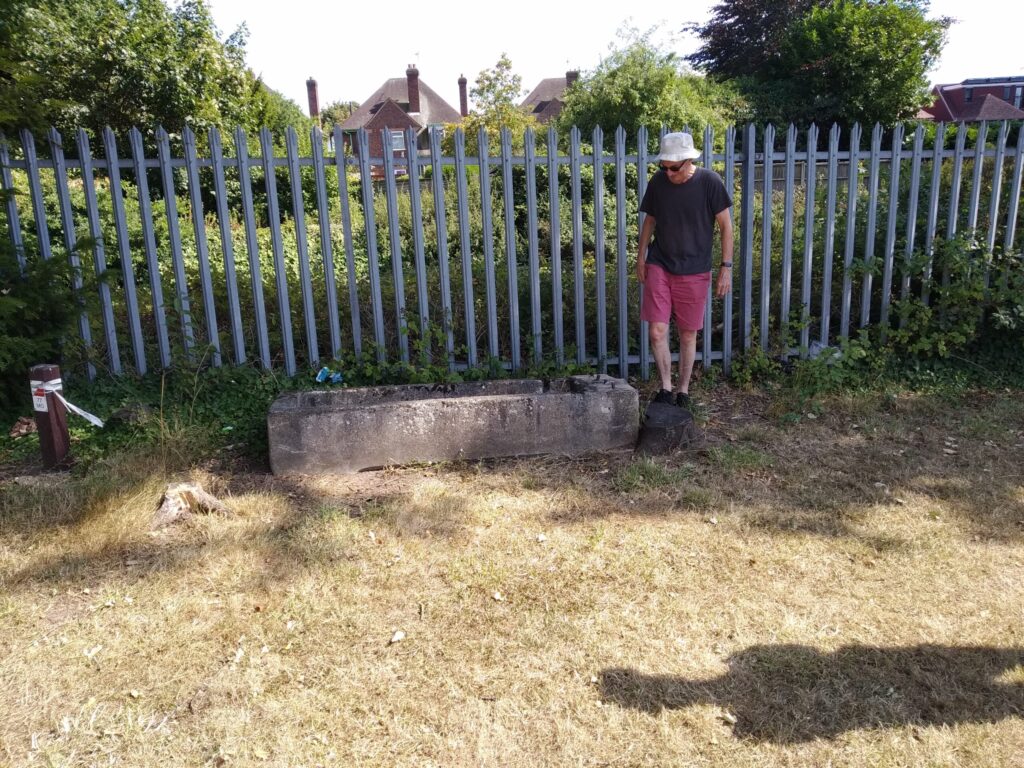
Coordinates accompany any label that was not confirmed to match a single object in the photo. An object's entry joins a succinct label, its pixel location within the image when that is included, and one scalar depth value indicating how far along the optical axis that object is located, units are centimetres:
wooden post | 436
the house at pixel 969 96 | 3738
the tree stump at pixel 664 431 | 479
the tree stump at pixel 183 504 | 385
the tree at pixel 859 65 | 2512
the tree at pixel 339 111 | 5772
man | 496
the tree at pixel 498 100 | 2727
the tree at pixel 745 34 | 3484
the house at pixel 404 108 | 5772
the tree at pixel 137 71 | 1286
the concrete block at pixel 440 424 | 446
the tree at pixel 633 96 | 2095
